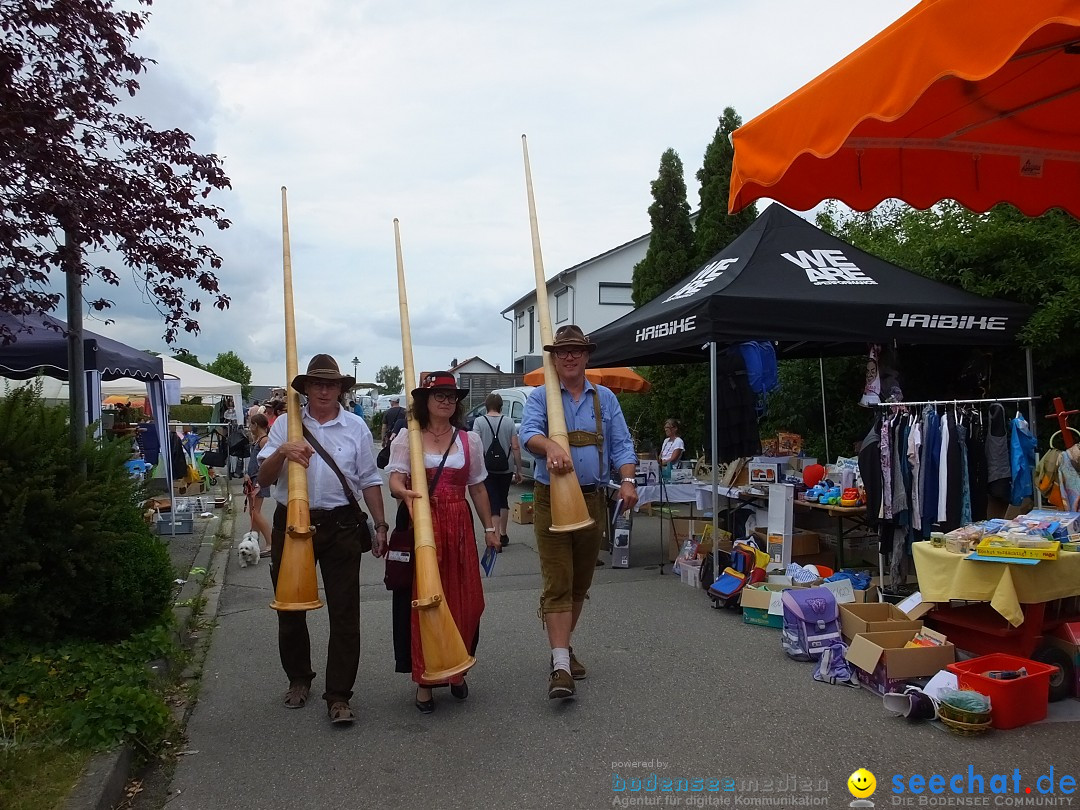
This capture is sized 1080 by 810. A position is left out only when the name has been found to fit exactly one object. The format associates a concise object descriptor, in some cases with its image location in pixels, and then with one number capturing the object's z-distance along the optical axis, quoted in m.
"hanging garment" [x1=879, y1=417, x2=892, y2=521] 6.67
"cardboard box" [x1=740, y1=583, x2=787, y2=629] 6.39
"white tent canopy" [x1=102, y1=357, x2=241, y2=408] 19.80
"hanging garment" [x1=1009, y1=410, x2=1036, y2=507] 6.38
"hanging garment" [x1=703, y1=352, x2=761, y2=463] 8.05
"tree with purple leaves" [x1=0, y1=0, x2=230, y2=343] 4.34
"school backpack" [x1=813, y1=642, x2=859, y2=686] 5.07
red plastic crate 4.25
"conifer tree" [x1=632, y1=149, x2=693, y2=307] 19.47
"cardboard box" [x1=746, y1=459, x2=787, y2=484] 8.37
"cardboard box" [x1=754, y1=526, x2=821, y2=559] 8.13
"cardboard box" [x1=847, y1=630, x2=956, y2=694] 4.76
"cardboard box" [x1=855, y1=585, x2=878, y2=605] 6.61
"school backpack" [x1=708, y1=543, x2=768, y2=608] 6.88
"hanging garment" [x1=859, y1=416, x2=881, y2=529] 6.77
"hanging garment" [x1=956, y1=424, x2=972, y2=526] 6.52
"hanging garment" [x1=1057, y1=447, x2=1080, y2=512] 5.71
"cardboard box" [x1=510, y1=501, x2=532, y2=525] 12.32
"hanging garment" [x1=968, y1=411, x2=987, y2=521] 6.53
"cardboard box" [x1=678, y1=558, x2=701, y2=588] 7.93
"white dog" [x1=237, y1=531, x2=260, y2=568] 9.66
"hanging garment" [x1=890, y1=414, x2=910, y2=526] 6.65
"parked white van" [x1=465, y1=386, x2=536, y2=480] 17.12
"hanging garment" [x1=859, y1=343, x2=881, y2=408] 8.20
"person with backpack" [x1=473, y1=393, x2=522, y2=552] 9.83
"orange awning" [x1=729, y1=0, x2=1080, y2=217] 2.66
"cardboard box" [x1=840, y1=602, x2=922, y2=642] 5.32
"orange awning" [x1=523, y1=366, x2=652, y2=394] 14.23
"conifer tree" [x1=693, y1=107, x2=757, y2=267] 17.45
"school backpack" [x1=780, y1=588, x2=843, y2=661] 5.47
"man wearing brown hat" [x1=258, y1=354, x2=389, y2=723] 4.53
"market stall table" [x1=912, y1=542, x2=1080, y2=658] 4.78
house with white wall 36.16
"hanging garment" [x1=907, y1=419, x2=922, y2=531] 6.61
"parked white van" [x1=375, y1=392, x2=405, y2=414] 48.27
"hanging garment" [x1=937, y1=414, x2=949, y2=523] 6.50
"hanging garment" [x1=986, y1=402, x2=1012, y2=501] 6.42
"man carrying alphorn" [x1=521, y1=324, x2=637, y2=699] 4.82
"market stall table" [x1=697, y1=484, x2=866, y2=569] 7.36
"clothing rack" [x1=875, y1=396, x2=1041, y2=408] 6.18
